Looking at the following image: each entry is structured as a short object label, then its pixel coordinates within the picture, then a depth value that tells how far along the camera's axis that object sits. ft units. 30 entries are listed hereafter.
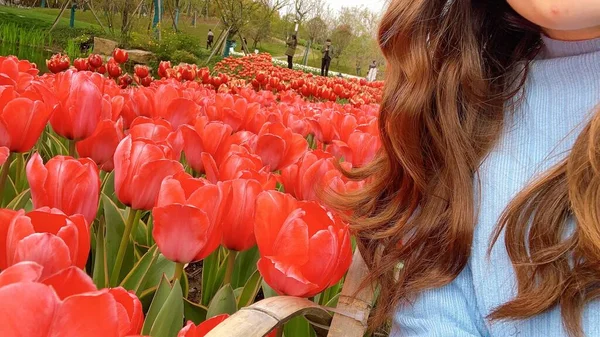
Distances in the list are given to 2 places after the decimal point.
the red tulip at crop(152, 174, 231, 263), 2.40
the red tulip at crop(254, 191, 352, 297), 2.40
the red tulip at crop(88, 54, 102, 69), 12.98
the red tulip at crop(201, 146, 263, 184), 3.31
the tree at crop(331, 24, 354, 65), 139.33
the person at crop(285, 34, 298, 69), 61.61
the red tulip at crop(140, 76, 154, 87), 12.24
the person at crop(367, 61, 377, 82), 63.65
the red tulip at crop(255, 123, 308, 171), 4.38
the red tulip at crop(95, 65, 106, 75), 13.14
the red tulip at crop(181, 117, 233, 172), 4.08
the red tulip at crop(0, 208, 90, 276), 1.84
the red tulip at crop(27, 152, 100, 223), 2.58
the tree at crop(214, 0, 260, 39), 61.67
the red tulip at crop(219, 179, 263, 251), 2.71
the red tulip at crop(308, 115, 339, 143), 7.17
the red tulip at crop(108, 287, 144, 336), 1.44
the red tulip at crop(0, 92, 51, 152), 3.30
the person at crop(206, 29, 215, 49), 81.48
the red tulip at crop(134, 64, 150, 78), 12.42
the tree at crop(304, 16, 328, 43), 139.23
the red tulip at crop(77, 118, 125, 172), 3.82
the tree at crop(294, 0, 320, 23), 128.36
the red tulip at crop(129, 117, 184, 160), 3.79
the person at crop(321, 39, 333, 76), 73.39
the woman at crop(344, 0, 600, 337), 2.92
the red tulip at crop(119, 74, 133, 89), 11.95
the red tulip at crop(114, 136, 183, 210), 2.83
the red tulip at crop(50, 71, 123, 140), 3.95
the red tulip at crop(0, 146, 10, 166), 2.60
